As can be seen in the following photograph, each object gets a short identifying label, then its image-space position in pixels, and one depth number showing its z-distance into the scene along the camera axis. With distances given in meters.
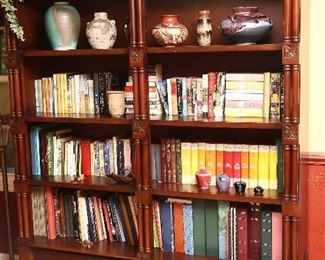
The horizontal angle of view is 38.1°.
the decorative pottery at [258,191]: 2.18
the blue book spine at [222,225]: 2.32
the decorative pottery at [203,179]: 2.29
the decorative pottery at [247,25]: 2.09
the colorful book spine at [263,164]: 2.25
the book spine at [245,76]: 2.20
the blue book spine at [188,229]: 2.38
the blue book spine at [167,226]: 2.42
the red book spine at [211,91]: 2.29
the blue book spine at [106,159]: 2.55
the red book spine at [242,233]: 2.29
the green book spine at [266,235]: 2.23
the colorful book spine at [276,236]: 2.22
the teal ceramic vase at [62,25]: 2.44
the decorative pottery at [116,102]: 2.42
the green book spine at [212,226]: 2.35
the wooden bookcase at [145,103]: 2.05
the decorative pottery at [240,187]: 2.22
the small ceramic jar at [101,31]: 2.37
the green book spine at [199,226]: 2.37
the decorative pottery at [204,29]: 2.22
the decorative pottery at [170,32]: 2.24
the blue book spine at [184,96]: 2.35
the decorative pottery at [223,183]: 2.26
